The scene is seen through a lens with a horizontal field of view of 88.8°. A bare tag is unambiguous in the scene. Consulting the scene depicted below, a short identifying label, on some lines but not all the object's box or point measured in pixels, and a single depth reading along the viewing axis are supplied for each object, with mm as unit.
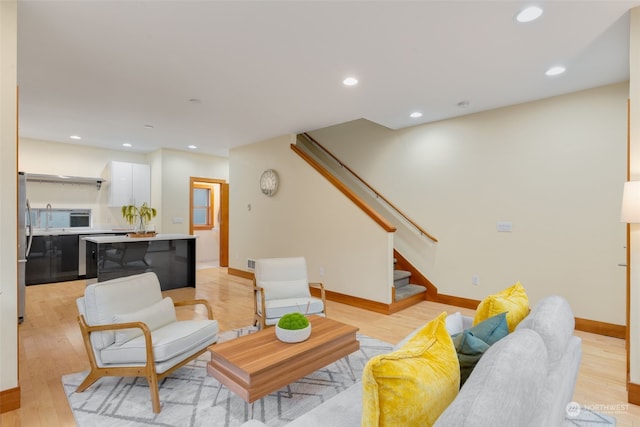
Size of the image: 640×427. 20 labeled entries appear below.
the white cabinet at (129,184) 6863
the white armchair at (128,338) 2176
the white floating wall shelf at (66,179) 6125
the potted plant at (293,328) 2279
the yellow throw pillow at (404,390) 976
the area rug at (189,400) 2049
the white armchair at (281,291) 3230
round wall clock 5796
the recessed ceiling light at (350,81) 3309
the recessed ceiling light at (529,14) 2177
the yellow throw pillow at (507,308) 1769
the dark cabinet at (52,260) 5680
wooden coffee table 1901
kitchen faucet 6328
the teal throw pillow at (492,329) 1536
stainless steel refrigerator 3613
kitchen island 4891
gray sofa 807
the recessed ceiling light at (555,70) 3033
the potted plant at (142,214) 5070
